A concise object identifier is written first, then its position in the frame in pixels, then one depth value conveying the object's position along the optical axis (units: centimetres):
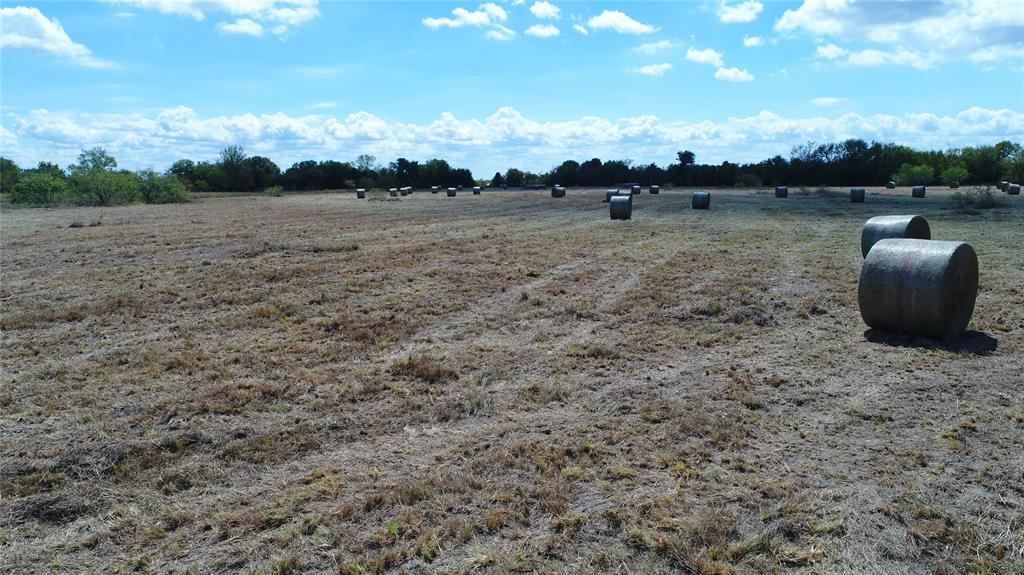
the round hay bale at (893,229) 1352
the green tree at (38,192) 4850
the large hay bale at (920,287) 793
